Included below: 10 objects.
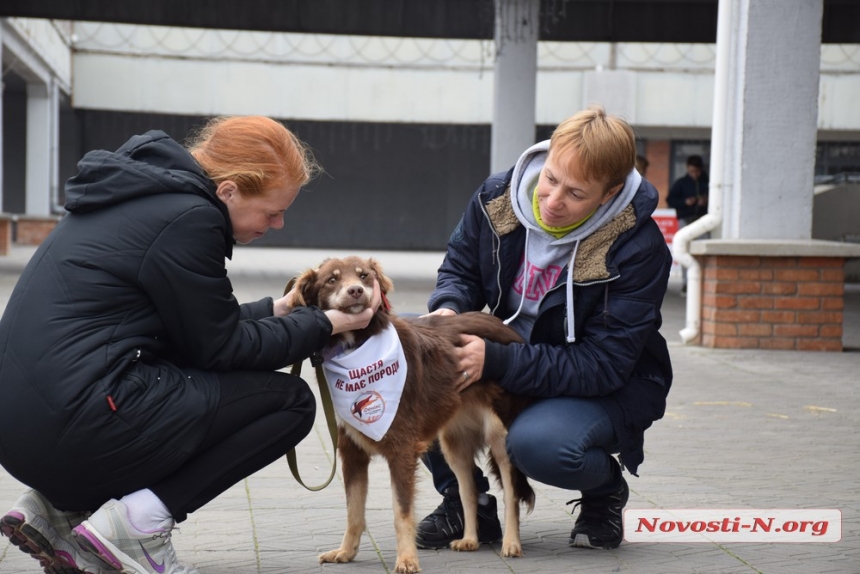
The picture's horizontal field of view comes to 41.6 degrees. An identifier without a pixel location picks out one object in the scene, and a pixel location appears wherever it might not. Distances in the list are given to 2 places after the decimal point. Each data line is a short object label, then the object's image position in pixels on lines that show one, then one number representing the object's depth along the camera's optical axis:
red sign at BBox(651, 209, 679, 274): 20.47
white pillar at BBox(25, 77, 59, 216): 29.64
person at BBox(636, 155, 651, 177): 14.44
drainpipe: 11.12
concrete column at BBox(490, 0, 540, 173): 18.27
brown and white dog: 4.23
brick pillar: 10.86
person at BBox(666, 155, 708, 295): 18.59
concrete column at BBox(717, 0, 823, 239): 10.84
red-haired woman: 3.54
